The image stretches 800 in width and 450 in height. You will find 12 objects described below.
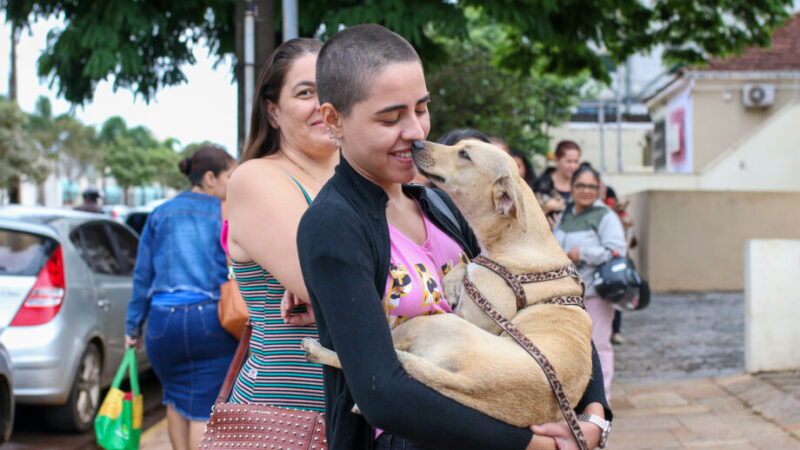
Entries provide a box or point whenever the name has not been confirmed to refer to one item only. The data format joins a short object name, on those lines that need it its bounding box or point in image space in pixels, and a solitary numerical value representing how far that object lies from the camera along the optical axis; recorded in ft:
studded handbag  7.41
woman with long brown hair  7.43
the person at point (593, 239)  20.56
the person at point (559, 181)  22.24
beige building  51.29
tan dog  5.51
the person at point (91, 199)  46.48
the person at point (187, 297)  13.73
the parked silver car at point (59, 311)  20.61
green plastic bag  15.97
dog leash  5.73
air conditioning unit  77.82
